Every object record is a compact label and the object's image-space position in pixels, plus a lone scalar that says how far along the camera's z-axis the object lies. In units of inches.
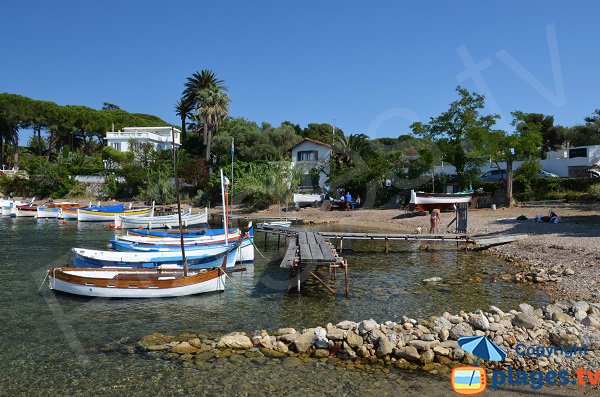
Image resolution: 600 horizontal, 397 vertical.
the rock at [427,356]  432.2
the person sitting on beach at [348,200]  2047.2
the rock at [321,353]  457.1
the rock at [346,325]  502.3
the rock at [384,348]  445.7
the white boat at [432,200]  1692.9
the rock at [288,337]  478.9
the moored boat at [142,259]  811.4
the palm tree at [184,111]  3334.2
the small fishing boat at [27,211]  2259.5
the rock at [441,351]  438.3
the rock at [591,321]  476.0
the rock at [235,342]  478.0
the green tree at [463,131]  1927.9
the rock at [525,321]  478.6
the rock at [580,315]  501.1
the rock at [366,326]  478.0
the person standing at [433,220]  1277.1
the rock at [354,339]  463.7
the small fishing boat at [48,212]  2139.5
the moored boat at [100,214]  2028.8
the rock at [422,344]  442.3
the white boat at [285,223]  1554.5
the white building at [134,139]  3292.3
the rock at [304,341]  466.3
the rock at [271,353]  460.9
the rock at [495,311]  521.0
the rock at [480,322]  476.1
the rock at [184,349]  473.3
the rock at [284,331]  499.2
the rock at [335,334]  472.7
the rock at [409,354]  434.6
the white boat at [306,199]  2236.7
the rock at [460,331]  465.7
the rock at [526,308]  534.9
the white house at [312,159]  2532.0
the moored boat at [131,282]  681.0
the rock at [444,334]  466.0
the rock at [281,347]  469.7
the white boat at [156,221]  1768.0
